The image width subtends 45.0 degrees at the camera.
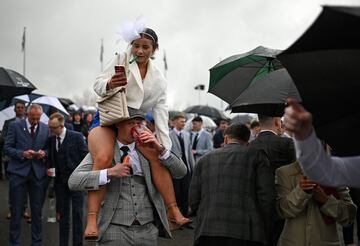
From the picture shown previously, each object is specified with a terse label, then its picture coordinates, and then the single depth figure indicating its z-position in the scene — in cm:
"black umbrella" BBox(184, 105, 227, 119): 1622
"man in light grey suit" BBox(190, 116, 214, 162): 961
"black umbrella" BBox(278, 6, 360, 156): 182
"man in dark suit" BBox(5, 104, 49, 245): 615
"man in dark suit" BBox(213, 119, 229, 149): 1220
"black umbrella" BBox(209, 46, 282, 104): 489
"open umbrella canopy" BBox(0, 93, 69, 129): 1077
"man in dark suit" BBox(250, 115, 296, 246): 431
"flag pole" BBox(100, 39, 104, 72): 4816
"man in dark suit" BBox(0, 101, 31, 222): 956
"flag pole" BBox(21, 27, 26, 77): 3850
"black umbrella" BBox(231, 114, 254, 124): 1309
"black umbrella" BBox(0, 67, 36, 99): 664
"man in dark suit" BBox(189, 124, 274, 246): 379
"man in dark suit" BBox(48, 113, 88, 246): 632
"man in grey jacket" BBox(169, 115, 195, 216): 858
